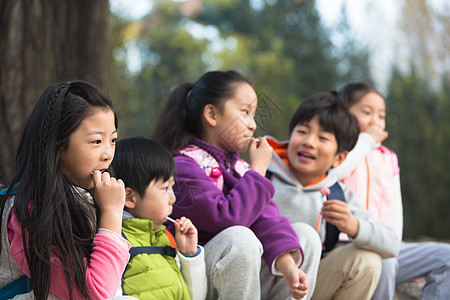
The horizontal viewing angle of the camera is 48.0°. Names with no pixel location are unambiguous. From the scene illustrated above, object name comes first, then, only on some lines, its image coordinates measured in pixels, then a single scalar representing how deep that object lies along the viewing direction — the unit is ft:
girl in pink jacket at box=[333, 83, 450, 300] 9.07
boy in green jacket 6.08
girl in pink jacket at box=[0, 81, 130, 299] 4.84
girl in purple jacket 6.64
